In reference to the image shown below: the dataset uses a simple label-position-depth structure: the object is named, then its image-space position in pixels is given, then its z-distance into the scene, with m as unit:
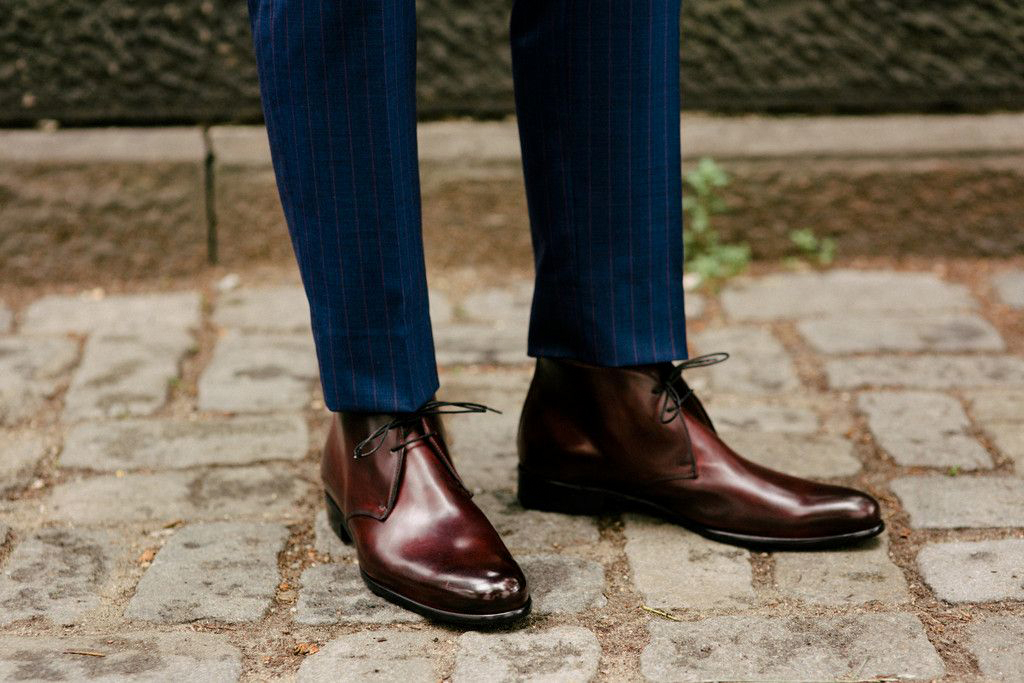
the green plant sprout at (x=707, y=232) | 2.77
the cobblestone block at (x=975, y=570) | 2.00
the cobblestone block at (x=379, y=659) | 1.91
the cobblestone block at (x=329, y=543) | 2.09
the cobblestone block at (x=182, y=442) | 2.26
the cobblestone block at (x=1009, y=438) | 2.24
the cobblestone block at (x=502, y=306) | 2.64
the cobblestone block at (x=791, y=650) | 1.91
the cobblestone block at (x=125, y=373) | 2.38
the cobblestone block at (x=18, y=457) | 2.22
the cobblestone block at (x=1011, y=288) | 2.67
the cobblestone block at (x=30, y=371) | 2.38
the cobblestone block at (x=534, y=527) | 2.10
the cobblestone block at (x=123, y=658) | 1.91
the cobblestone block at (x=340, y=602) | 1.99
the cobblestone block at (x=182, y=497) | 2.15
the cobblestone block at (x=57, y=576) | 2.00
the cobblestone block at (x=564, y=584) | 2.00
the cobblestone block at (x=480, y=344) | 2.51
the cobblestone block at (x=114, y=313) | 2.61
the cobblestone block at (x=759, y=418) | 2.32
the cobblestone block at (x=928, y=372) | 2.42
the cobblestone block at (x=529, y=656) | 1.91
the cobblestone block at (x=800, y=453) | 2.23
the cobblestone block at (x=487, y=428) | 2.23
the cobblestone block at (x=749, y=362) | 2.43
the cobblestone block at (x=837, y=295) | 2.65
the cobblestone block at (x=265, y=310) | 2.62
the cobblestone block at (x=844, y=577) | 2.00
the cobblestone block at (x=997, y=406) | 2.33
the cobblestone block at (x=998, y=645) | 1.91
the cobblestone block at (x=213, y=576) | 2.00
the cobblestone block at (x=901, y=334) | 2.52
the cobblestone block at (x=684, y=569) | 2.01
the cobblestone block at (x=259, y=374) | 2.40
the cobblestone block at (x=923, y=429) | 2.24
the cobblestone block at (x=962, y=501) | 2.12
